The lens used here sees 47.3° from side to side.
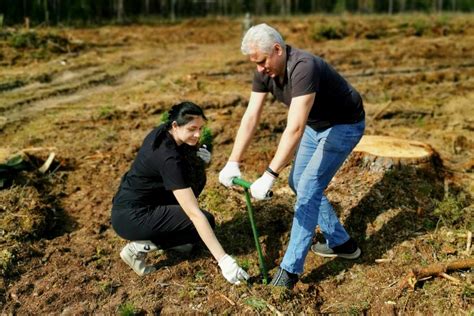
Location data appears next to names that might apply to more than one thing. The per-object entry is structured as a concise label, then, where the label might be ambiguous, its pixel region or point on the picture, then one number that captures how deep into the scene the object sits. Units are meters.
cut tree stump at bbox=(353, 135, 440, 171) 4.57
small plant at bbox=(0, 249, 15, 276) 3.64
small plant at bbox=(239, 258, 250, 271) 3.80
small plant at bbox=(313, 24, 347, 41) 14.69
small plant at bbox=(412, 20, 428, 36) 15.80
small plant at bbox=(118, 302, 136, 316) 3.27
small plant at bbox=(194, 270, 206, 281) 3.67
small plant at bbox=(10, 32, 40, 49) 10.95
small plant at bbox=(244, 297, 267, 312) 3.31
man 3.02
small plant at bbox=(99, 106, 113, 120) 7.32
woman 3.31
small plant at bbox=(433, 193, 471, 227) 4.14
